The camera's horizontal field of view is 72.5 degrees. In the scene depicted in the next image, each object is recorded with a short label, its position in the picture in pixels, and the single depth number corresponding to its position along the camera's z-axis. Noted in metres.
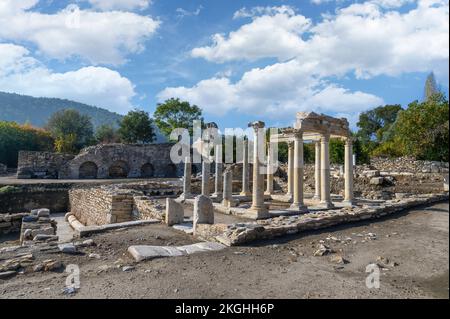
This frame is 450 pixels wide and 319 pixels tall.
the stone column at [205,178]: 17.73
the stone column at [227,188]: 15.68
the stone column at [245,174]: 19.11
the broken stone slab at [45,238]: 7.95
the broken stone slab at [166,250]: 5.90
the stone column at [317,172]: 16.67
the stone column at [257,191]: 11.91
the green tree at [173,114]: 45.41
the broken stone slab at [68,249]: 6.50
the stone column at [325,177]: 14.18
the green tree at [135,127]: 47.09
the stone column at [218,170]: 18.76
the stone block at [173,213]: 10.18
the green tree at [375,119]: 60.17
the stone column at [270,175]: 18.67
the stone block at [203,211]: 8.88
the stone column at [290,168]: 18.17
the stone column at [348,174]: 14.95
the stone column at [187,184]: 18.25
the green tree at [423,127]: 24.16
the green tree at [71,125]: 51.41
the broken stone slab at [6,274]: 5.23
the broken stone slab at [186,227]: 9.02
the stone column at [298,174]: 13.42
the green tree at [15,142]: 35.53
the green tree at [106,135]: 51.52
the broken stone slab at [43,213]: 12.54
